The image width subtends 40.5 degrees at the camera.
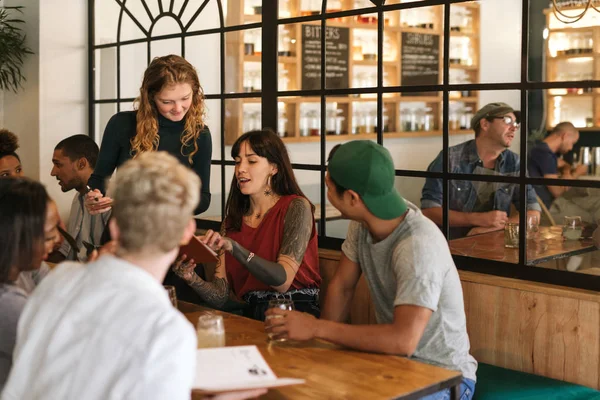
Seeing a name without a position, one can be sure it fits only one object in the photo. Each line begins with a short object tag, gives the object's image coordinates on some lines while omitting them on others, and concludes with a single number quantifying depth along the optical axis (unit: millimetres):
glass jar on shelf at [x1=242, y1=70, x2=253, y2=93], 4273
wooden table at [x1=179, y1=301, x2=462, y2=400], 1912
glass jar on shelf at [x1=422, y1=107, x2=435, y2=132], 3615
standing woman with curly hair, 3367
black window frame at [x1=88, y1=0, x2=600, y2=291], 2996
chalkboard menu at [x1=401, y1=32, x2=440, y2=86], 3432
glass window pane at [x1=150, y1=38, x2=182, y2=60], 4773
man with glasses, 3137
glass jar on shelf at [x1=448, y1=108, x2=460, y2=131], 3299
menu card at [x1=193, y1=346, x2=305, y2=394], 1771
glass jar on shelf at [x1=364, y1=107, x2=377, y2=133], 3613
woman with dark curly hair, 4504
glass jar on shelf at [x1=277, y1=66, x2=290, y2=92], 4008
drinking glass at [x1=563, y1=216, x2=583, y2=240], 2975
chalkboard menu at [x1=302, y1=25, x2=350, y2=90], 3797
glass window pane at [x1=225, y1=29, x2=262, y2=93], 4207
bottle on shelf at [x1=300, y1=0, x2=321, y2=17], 3830
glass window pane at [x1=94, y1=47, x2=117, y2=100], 5355
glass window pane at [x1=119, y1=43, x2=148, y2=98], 5148
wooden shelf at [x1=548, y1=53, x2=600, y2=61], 3389
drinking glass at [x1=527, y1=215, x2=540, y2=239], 3074
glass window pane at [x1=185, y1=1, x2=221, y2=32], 4480
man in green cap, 2209
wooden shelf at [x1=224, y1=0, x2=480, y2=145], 3396
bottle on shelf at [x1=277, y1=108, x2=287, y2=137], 4086
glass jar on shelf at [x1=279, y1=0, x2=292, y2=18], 3986
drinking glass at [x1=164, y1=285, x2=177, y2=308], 2365
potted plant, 5363
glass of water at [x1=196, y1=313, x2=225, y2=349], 2197
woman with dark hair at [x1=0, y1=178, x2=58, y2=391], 1799
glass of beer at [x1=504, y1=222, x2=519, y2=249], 3119
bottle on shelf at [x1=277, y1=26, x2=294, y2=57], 4055
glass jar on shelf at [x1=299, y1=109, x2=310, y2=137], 3951
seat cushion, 2680
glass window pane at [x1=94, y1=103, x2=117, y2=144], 5414
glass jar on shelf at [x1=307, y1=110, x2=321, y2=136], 3877
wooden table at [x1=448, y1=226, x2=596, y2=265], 2984
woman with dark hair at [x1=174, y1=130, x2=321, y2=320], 3141
